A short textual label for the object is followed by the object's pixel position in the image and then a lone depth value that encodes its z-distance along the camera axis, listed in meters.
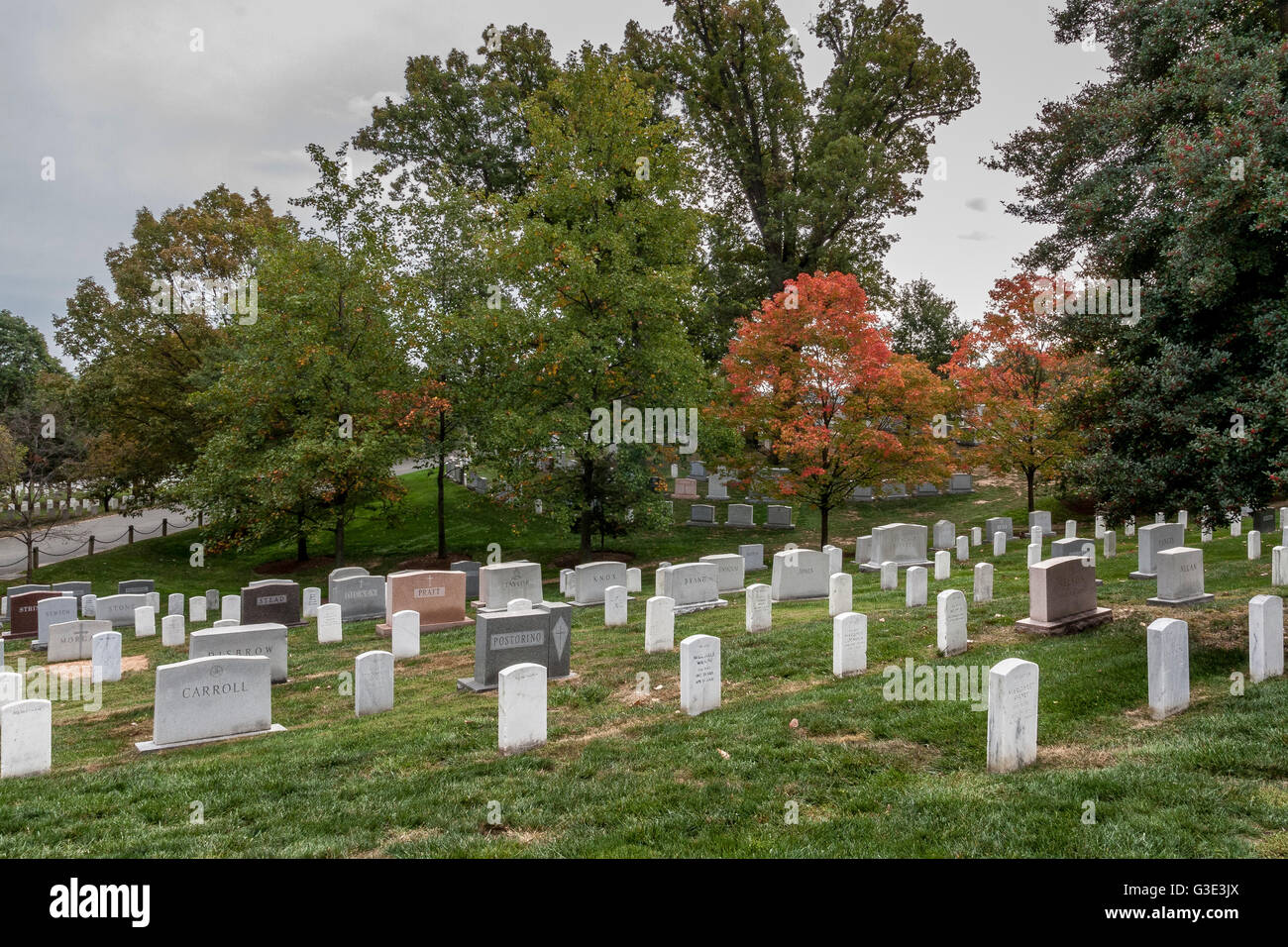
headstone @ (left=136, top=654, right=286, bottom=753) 8.38
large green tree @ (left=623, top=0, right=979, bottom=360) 29.98
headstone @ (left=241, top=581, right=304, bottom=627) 15.76
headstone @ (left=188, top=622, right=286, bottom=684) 11.00
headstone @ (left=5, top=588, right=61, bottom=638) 16.84
